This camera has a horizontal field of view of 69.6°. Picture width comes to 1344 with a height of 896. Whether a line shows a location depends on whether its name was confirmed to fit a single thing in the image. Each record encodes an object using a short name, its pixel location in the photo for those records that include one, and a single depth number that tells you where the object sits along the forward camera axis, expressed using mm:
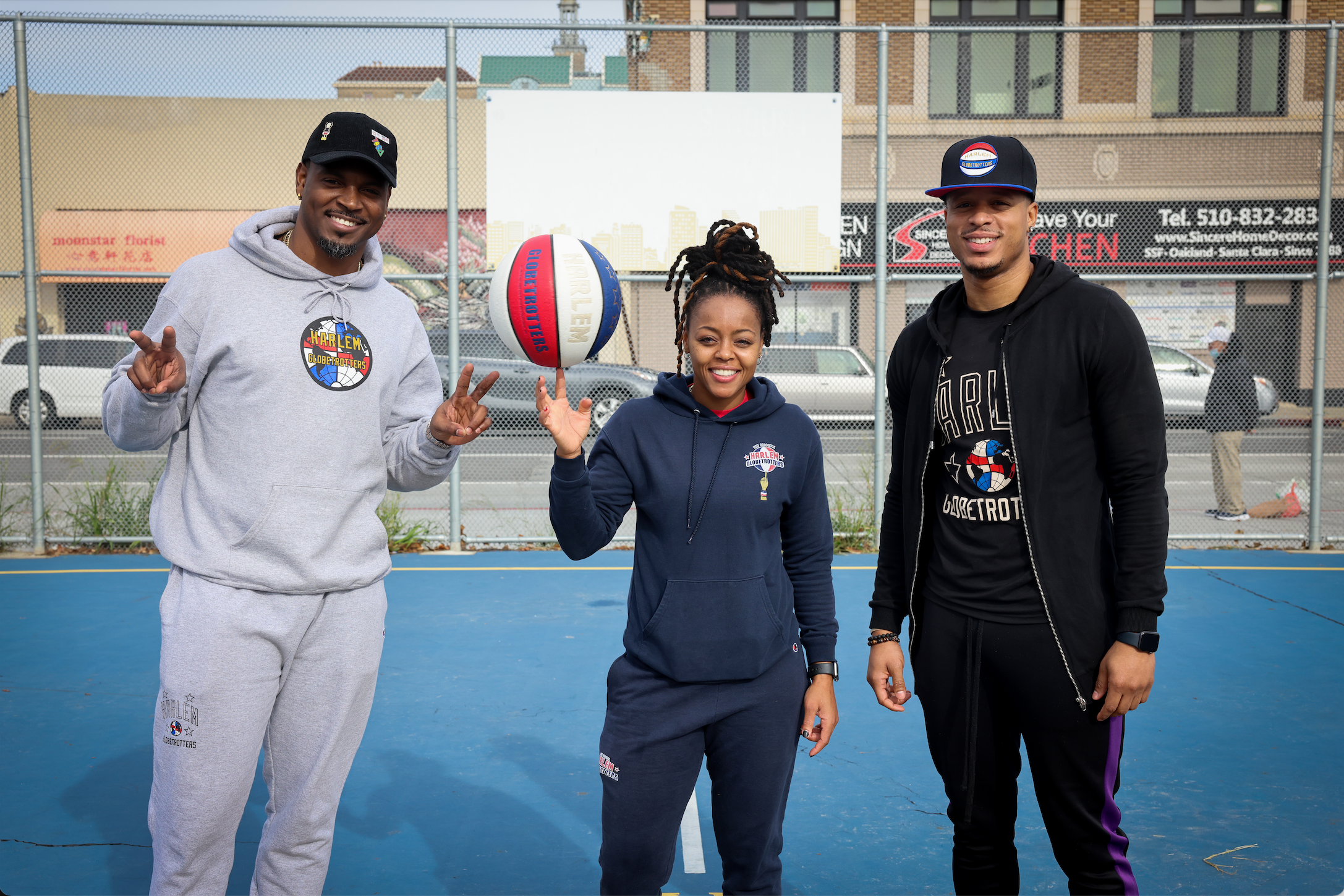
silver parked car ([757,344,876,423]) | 8500
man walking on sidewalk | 9422
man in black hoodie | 2320
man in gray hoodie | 2178
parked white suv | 7805
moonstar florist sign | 7848
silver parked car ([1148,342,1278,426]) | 9758
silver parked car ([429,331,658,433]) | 8172
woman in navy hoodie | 2258
